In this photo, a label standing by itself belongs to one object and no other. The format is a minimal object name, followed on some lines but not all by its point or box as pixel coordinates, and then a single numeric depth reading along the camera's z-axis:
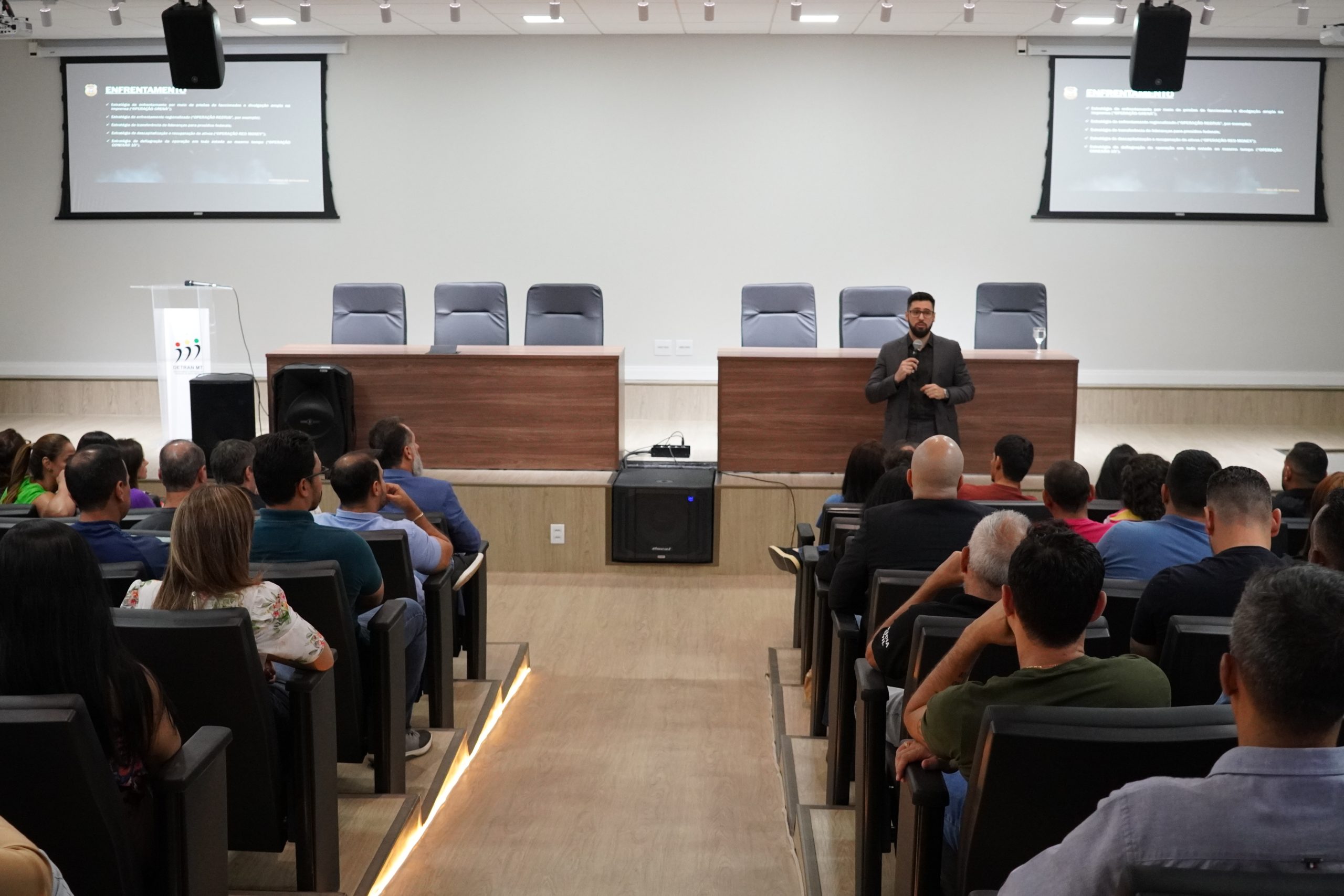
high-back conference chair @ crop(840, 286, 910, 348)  6.98
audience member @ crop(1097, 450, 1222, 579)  3.09
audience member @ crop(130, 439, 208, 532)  3.75
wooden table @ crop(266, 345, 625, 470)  6.14
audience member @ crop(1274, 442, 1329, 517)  4.05
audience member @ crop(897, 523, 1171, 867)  1.86
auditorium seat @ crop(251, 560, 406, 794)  2.74
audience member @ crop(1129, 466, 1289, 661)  2.47
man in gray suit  5.82
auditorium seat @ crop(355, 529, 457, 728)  3.65
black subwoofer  5.92
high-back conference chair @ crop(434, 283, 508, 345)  7.11
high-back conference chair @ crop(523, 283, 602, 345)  7.03
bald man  3.13
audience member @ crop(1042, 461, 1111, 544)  3.43
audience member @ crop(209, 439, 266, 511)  3.71
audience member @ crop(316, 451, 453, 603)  3.56
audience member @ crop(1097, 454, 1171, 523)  3.58
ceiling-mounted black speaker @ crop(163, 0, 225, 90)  5.93
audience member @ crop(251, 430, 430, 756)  3.00
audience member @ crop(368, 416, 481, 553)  4.22
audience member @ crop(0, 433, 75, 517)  3.88
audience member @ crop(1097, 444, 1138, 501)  4.64
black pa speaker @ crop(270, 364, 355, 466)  6.00
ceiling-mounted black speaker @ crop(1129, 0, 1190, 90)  5.66
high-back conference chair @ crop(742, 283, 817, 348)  7.04
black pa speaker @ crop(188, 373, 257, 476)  6.20
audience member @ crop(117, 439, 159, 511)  4.23
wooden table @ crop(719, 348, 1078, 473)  6.13
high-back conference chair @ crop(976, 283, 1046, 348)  7.10
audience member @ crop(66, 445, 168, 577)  3.05
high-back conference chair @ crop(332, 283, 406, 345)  7.20
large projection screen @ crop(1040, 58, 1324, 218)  8.52
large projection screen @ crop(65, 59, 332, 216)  8.85
